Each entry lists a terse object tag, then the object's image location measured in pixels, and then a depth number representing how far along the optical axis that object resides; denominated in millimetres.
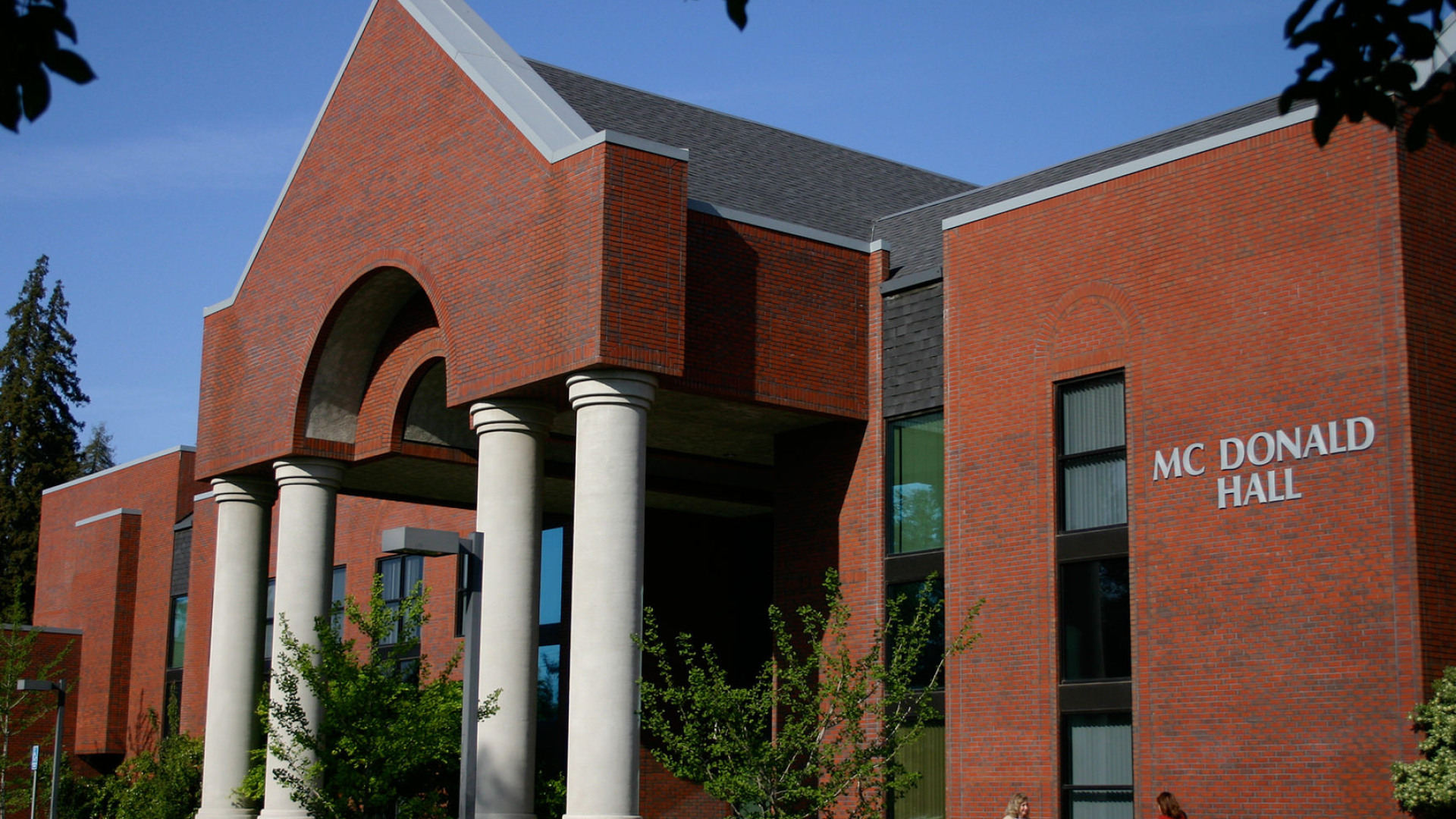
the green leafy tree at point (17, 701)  42344
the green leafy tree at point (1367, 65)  6449
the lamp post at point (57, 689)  31844
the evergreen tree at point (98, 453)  94500
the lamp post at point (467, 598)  15773
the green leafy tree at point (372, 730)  22203
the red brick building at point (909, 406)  18906
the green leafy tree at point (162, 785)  35844
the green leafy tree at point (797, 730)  19359
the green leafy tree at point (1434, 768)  16688
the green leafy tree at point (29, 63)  5840
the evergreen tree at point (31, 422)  66125
